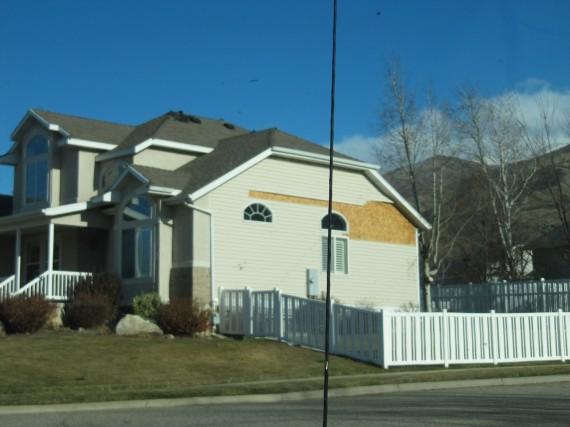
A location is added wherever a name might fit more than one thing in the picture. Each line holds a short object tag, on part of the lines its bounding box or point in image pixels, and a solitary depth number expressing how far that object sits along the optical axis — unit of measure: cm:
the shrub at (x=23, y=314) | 2053
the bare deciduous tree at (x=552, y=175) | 3384
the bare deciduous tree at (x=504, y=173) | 3566
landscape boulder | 2116
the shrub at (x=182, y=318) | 2133
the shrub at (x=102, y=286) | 2391
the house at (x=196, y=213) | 2389
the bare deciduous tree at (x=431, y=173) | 3256
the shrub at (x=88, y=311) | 2220
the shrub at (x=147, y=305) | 2255
